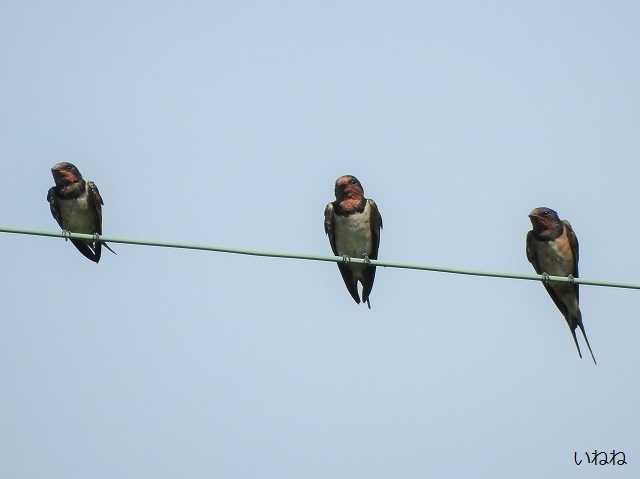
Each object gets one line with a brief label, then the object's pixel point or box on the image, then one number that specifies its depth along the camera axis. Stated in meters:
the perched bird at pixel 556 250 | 11.18
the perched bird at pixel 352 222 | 11.45
